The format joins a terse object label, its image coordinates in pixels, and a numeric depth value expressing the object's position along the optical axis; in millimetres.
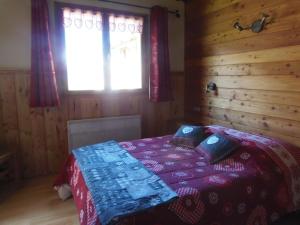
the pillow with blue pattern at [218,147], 2219
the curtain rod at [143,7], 3359
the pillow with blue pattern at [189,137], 2629
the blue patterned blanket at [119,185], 1438
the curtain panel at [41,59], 2891
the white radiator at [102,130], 3248
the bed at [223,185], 1555
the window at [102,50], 3213
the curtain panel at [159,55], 3555
